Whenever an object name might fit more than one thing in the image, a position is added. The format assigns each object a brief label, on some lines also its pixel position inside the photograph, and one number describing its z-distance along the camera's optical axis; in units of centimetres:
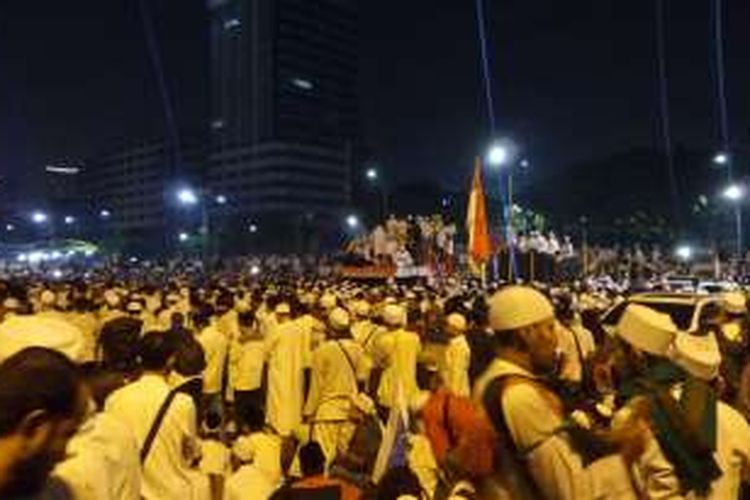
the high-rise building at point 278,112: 15662
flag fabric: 2245
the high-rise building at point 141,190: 17288
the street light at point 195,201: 14825
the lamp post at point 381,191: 11664
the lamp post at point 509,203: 2884
